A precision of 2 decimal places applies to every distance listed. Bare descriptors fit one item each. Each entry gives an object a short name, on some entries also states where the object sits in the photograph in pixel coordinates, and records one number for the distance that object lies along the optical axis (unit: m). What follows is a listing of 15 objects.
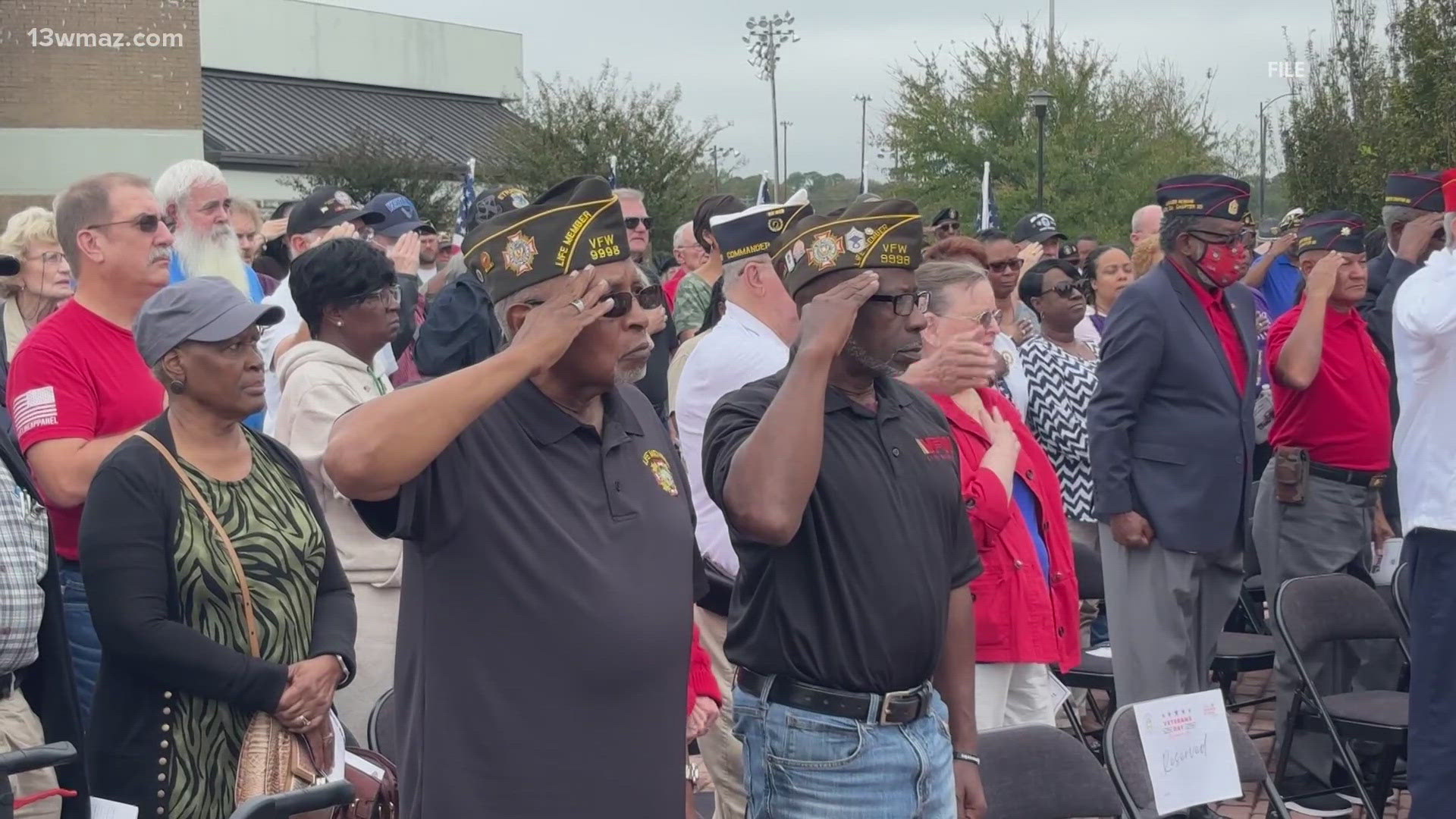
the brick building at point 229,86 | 25.69
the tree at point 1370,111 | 11.61
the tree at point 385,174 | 29.88
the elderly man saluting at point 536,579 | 2.71
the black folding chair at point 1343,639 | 5.80
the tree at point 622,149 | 23.98
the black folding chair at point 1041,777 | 3.97
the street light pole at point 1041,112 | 24.84
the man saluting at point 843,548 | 3.25
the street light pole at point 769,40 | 50.47
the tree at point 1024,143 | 29.12
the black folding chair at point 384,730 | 4.11
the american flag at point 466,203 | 10.88
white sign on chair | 4.31
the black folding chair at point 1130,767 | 4.24
